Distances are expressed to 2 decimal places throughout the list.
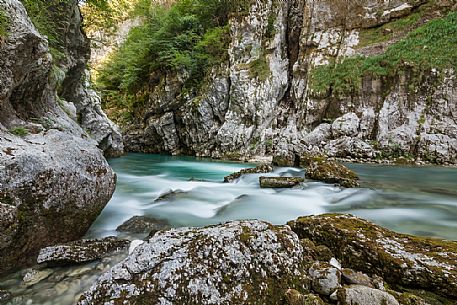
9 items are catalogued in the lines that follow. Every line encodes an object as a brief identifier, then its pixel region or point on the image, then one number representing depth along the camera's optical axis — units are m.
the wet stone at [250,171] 8.78
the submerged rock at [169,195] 6.18
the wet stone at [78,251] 3.11
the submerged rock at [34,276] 2.81
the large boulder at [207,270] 1.85
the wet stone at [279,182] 7.24
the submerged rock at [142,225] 4.34
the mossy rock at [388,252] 2.18
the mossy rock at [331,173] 7.18
